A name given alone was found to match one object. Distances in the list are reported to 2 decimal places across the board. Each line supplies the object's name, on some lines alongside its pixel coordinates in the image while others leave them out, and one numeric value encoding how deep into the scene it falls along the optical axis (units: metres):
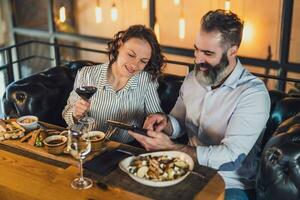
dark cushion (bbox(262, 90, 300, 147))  2.32
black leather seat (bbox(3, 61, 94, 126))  2.90
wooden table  1.62
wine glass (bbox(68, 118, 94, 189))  1.66
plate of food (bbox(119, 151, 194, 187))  1.66
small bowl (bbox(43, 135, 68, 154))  1.90
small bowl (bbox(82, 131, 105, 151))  1.94
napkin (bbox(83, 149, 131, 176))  1.78
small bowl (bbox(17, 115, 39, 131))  2.14
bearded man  1.97
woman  2.44
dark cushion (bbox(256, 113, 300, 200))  1.83
